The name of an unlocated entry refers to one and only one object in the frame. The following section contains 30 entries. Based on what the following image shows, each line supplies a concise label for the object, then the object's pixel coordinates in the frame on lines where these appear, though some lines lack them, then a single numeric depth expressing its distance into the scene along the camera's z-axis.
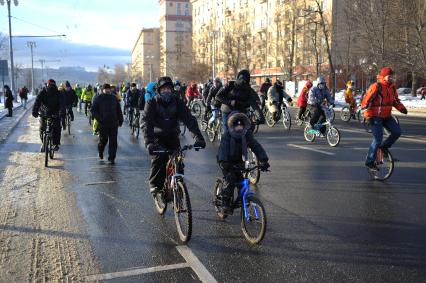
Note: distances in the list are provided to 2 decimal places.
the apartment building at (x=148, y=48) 143.00
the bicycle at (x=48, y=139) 9.88
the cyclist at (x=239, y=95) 6.81
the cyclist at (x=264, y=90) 20.52
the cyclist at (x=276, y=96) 16.67
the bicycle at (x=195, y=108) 23.78
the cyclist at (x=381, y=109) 7.88
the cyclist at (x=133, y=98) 16.47
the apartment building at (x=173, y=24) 122.24
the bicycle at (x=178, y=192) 4.96
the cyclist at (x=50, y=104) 10.54
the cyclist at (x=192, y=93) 22.63
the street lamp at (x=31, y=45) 65.62
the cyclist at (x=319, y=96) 12.27
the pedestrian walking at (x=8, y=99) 25.12
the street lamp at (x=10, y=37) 38.50
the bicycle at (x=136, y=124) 15.38
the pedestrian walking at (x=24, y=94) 36.25
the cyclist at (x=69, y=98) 17.20
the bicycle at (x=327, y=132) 12.20
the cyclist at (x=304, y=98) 14.18
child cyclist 5.26
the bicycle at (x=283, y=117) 17.03
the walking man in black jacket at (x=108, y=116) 10.11
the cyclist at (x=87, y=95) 20.97
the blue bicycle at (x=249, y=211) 4.81
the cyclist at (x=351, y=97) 18.72
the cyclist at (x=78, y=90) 29.31
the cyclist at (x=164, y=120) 5.48
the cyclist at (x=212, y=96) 11.95
